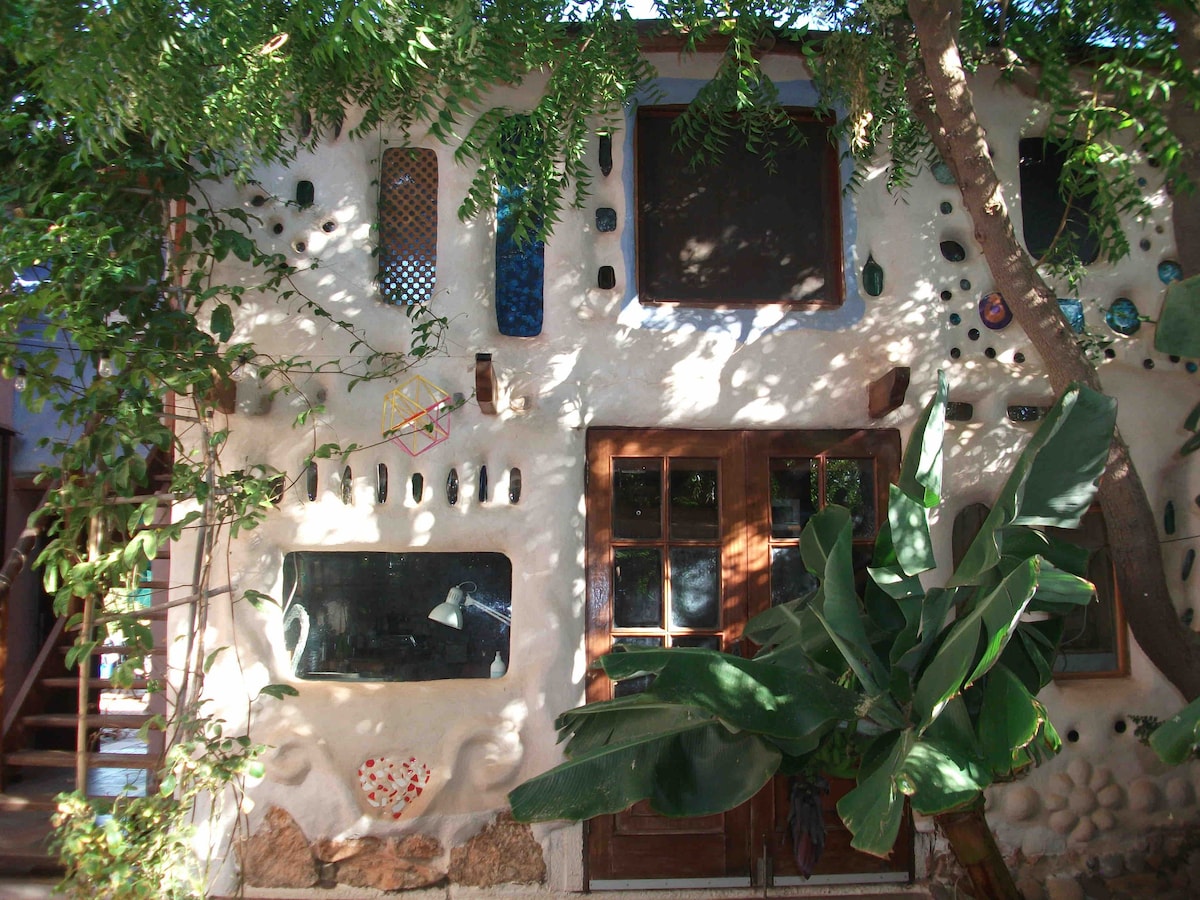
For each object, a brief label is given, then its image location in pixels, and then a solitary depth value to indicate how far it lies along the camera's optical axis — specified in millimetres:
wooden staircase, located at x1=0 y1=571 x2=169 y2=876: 4617
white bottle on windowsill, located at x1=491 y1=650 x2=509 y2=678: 4707
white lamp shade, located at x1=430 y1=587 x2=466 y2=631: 4707
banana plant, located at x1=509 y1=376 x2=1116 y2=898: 2910
